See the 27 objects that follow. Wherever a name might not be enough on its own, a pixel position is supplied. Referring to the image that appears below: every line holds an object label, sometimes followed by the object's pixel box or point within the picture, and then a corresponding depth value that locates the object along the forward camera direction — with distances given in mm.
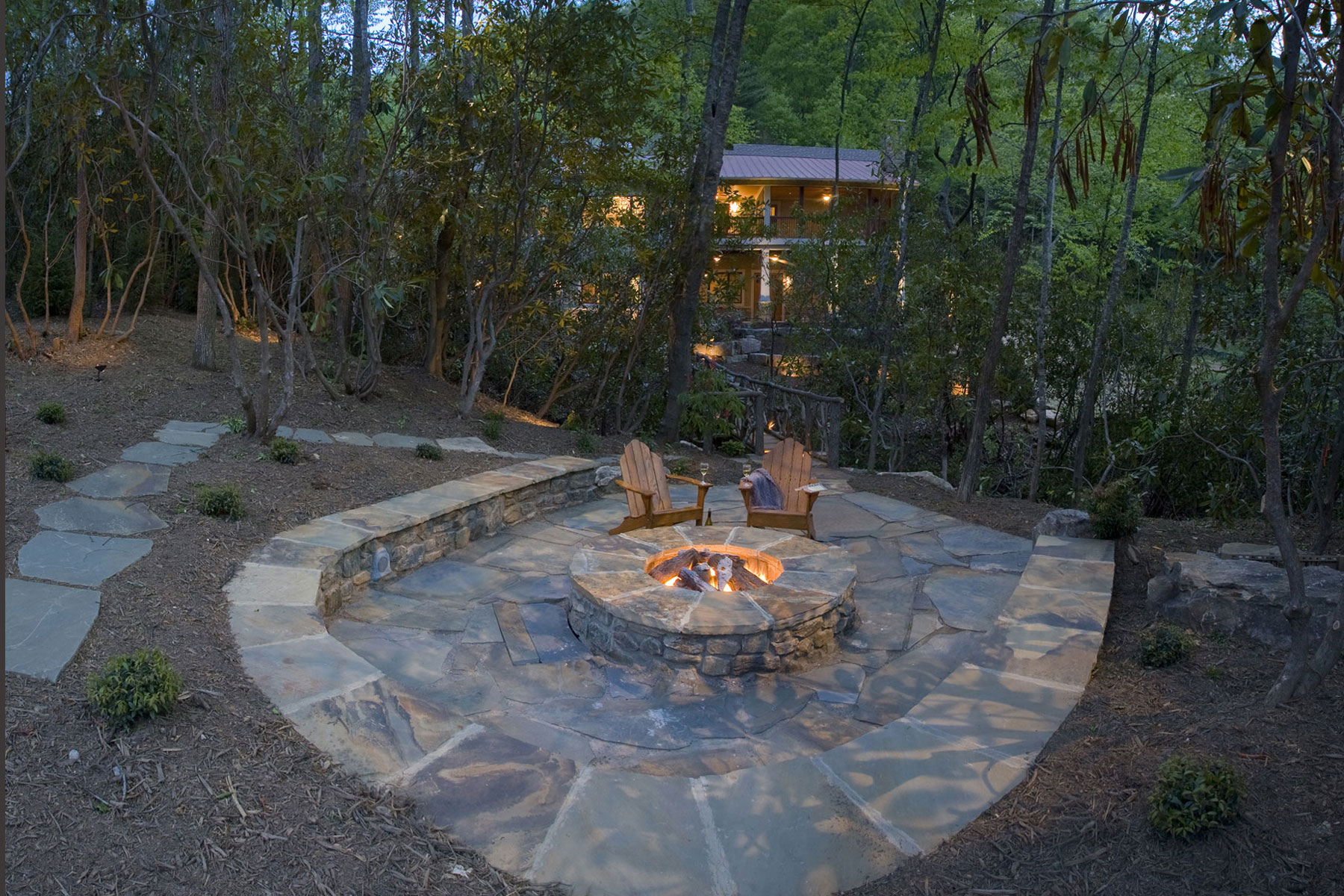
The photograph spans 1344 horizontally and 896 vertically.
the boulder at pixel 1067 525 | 6527
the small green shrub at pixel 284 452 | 6820
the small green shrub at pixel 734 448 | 10664
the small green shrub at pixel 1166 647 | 4422
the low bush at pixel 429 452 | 7824
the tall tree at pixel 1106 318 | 7922
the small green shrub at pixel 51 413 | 6656
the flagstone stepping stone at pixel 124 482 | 5682
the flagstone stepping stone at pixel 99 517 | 5160
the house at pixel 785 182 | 26844
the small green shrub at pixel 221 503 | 5633
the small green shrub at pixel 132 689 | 3396
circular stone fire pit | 4781
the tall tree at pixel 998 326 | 7281
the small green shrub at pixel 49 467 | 5664
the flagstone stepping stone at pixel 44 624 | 3732
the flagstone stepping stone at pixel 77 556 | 4555
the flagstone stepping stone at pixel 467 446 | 8430
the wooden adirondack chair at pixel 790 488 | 6738
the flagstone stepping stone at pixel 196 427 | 7258
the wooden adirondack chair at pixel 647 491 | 6668
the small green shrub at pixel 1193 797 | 2981
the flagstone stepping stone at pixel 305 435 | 7629
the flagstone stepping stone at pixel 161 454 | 6355
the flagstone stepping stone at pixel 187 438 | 6887
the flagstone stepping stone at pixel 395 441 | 8055
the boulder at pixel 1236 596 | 4535
